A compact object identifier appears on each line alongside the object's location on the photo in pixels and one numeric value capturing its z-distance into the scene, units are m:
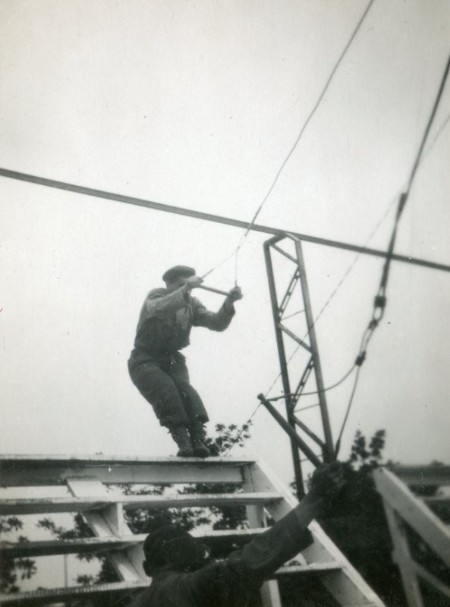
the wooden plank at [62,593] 2.89
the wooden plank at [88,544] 3.16
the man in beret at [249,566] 2.30
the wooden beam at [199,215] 5.35
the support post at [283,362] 6.96
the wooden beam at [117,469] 3.99
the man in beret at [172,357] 5.32
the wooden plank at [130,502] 3.44
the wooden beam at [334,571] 3.72
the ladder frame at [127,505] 3.26
